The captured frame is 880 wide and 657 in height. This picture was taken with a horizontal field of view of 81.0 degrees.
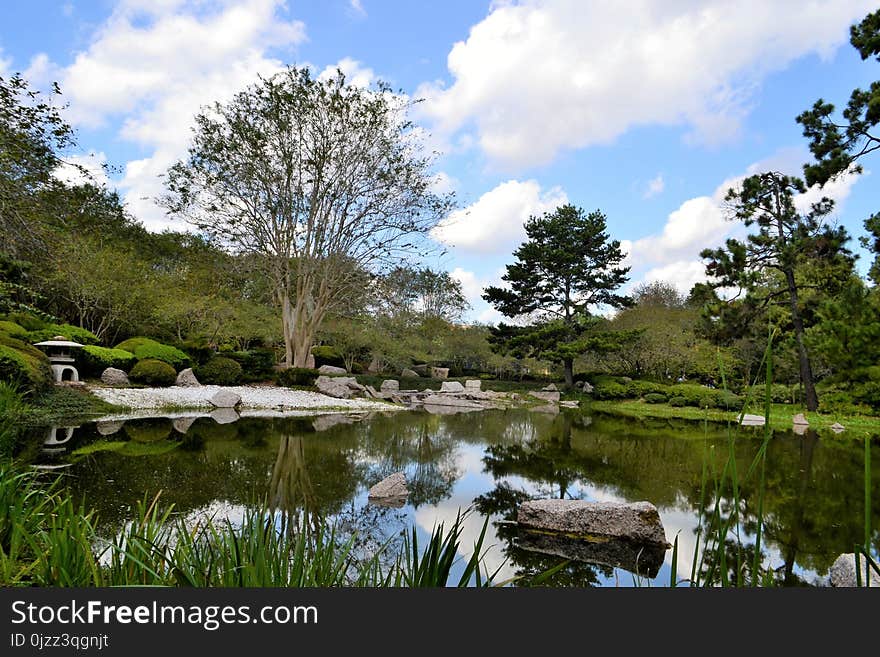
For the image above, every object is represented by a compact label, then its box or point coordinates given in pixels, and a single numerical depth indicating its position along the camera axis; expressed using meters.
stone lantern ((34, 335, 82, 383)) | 11.51
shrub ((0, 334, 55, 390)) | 8.91
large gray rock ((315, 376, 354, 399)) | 16.75
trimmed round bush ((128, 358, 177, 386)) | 13.84
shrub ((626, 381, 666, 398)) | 20.70
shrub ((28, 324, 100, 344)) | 13.00
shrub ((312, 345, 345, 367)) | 25.09
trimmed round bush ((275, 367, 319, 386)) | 17.06
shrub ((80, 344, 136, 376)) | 13.13
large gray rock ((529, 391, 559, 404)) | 22.25
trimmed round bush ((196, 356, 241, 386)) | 15.99
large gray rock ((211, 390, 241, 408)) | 12.42
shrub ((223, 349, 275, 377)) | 17.53
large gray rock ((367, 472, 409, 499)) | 5.13
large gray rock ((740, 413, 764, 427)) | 13.68
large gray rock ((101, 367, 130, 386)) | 13.19
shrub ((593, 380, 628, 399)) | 21.52
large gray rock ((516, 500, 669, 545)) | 4.09
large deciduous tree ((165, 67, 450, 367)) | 15.84
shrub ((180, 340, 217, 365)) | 17.23
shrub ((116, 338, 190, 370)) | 15.08
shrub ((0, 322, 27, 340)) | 11.56
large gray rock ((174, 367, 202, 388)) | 14.83
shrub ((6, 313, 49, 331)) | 13.93
